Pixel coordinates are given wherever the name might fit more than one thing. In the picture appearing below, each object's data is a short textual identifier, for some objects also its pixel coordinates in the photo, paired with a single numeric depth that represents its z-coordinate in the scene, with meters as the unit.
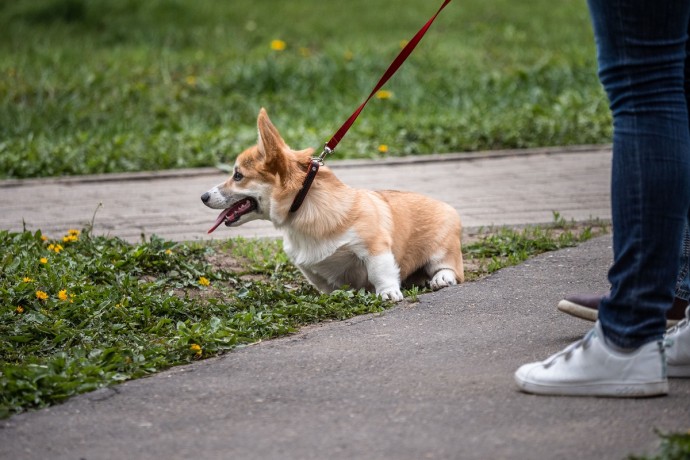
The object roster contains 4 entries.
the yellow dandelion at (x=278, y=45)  24.50
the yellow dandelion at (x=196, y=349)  7.38
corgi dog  9.36
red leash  8.72
